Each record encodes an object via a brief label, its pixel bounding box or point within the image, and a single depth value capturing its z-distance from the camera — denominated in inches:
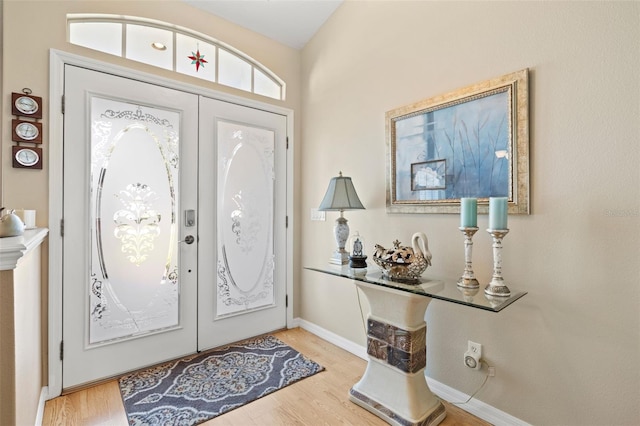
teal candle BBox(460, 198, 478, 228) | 62.0
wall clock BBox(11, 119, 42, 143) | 70.6
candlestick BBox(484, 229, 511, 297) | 58.7
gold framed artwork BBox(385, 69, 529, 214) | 62.8
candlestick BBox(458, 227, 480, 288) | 63.1
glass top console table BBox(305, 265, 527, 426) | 64.6
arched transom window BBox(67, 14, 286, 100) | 83.4
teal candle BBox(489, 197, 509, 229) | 57.9
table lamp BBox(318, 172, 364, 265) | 87.5
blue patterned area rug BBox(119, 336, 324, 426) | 70.3
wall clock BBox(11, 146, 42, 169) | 70.8
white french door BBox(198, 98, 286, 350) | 100.3
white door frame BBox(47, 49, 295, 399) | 74.9
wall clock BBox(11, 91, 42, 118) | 70.5
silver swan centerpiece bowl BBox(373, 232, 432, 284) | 67.9
